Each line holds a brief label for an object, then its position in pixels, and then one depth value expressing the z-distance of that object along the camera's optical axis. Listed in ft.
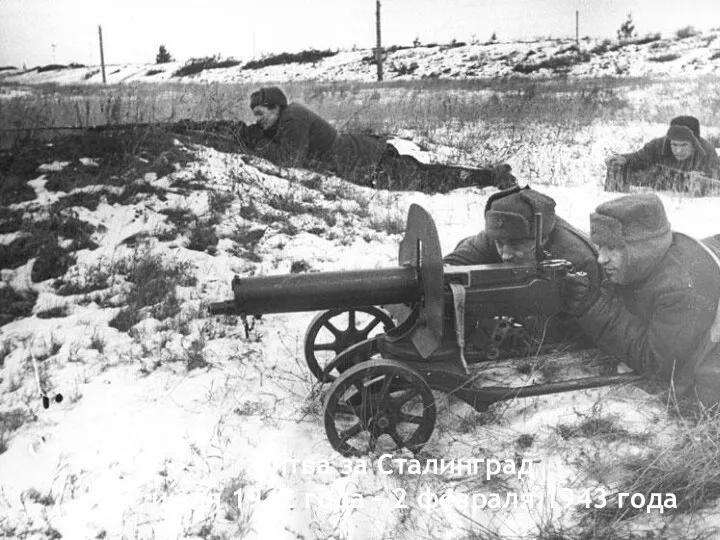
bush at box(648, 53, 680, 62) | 56.59
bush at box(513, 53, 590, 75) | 68.85
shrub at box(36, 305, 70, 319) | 15.12
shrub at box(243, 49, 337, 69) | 93.91
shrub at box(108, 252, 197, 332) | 14.98
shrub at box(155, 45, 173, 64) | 110.83
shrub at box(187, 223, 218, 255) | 18.16
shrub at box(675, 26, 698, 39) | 63.36
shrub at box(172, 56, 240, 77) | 98.84
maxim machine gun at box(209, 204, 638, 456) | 10.45
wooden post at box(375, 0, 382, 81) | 46.18
